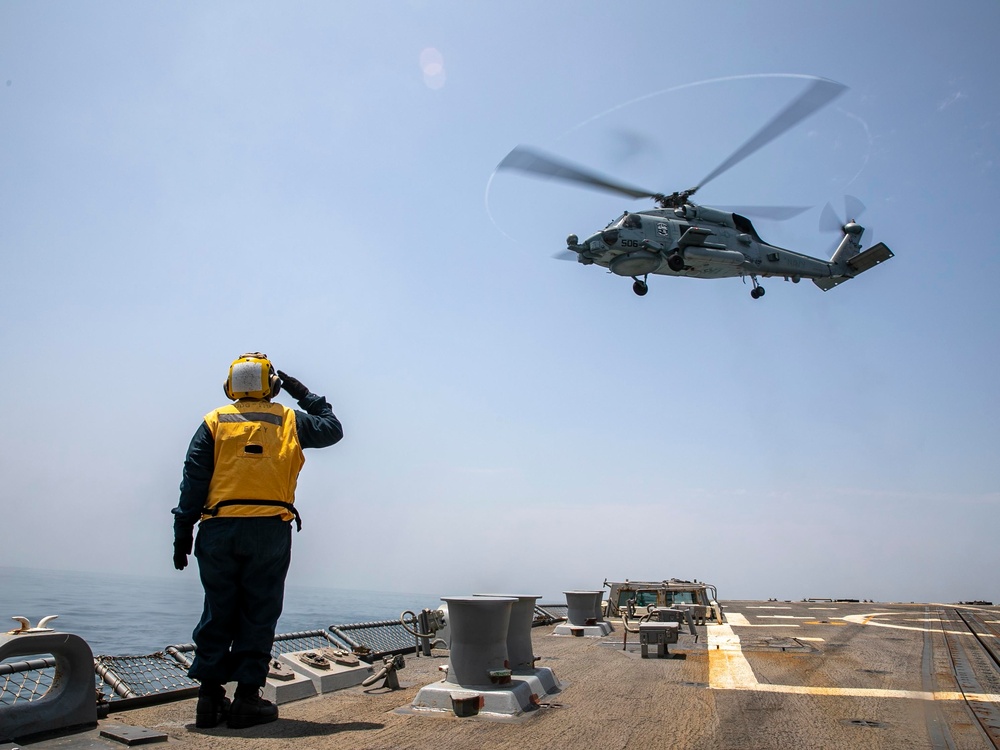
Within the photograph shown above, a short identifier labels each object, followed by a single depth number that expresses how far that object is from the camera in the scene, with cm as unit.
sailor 425
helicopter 2036
